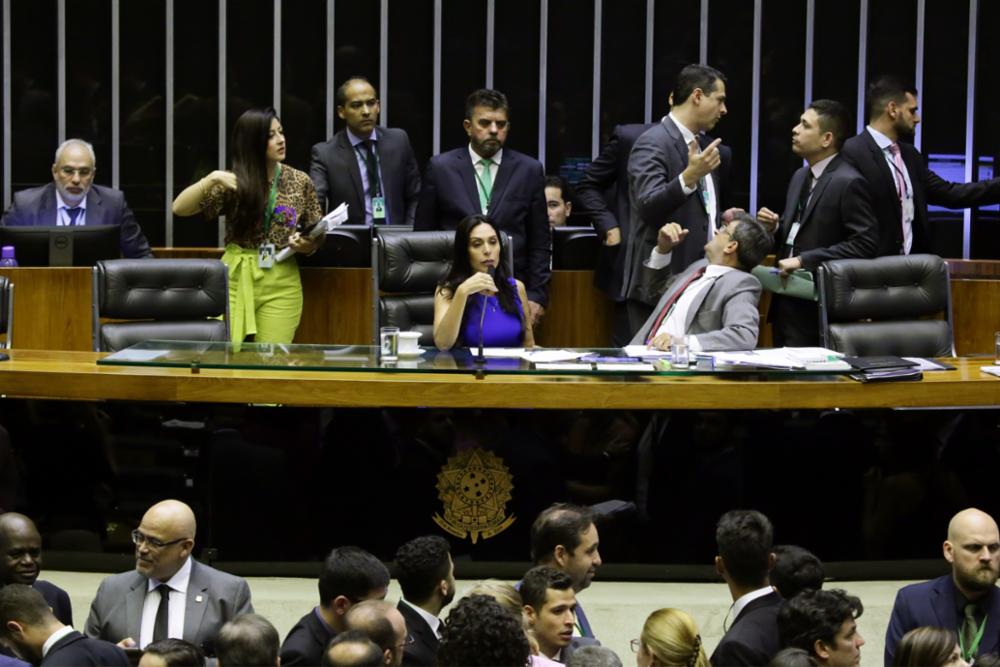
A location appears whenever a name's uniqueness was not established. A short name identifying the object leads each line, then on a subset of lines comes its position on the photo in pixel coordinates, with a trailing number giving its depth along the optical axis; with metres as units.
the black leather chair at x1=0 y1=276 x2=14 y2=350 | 12.54
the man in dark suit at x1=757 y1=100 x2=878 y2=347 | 13.82
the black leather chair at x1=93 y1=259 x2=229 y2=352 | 12.74
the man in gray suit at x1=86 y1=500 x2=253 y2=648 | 9.00
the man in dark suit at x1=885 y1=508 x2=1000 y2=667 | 9.03
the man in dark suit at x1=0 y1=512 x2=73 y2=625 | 8.92
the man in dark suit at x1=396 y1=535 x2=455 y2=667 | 8.49
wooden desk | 10.70
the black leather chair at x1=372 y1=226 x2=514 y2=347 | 13.16
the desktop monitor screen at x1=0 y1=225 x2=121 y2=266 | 14.48
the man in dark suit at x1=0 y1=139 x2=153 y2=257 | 15.62
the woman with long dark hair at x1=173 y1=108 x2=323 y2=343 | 13.84
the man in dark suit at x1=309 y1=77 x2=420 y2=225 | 16.30
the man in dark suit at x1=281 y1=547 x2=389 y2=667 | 8.15
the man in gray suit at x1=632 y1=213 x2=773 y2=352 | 11.91
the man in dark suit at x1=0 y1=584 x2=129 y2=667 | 7.78
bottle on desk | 14.44
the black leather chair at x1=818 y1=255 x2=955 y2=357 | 12.58
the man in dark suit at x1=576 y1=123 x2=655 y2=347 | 14.91
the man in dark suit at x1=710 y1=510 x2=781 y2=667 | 8.41
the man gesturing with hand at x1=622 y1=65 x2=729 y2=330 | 13.92
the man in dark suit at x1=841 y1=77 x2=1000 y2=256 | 14.80
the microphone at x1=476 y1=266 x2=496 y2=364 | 11.22
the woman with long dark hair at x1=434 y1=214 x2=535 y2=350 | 12.06
